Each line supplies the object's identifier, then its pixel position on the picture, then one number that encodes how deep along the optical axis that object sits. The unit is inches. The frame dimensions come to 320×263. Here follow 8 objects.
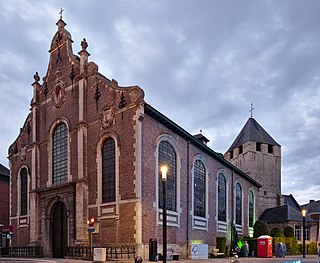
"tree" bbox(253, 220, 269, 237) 1671.9
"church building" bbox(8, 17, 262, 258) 899.4
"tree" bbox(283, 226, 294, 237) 1769.3
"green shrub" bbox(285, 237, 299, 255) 1583.2
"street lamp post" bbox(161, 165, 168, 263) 571.6
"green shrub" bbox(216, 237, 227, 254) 1280.8
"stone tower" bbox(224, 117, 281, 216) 2086.6
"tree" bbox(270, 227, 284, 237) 1726.1
